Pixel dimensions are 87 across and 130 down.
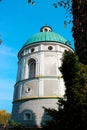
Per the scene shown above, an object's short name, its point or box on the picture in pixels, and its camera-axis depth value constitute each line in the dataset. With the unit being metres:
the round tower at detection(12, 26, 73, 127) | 23.67
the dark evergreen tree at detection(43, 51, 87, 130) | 9.81
